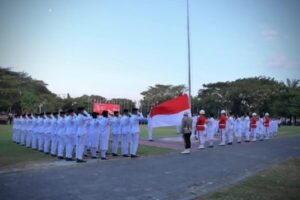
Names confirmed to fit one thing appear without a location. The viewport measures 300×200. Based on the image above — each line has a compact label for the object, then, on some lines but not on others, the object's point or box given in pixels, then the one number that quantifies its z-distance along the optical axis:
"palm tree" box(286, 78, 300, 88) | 70.75
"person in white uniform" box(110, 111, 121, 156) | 13.50
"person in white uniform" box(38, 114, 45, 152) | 14.44
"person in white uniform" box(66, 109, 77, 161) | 12.01
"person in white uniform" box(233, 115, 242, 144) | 21.92
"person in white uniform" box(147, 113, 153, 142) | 19.81
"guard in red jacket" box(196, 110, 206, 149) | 16.83
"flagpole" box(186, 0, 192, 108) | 21.25
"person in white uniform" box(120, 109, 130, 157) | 13.27
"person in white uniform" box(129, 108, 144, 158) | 12.96
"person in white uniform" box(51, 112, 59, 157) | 13.14
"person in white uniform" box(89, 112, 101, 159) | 12.80
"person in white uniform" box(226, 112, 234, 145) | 20.03
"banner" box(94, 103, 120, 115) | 38.41
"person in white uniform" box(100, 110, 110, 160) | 12.45
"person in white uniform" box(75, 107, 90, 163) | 11.48
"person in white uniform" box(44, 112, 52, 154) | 13.83
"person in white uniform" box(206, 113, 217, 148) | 18.13
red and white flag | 18.14
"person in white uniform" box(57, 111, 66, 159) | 12.43
